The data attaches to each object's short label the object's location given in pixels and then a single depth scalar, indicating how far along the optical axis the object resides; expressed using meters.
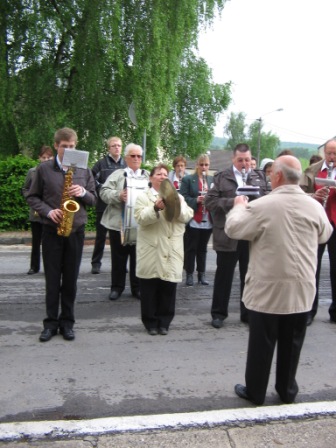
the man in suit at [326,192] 5.94
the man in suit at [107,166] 7.80
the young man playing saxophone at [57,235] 5.12
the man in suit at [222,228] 5.81
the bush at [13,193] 12.96
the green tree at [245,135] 100.50
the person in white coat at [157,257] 5.46
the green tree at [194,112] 28.75
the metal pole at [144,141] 16.10
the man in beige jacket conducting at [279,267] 3.68
